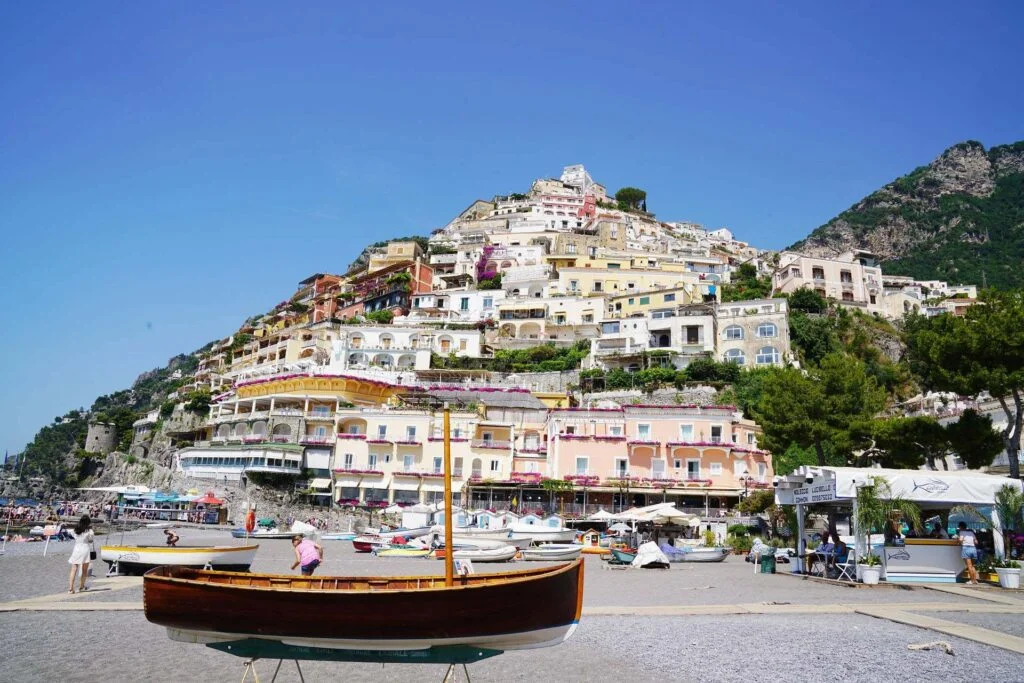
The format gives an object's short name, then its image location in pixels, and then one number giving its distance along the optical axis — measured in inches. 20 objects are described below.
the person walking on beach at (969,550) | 660.1
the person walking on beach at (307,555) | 458.9
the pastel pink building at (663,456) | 1673.2
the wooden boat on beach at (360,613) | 257.0
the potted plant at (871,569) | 652.1
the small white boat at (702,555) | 1030.4
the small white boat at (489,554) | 1067.3
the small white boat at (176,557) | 661.3
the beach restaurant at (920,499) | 666.2
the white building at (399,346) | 2529.5
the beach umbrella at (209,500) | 1767.5
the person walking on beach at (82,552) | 604.7
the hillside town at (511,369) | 1720.0
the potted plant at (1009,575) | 634.8
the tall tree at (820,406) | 1312.7
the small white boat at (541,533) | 1263.5
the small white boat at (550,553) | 1138.7
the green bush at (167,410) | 3112.7
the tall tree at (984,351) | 842.2
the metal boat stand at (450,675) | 271.7
